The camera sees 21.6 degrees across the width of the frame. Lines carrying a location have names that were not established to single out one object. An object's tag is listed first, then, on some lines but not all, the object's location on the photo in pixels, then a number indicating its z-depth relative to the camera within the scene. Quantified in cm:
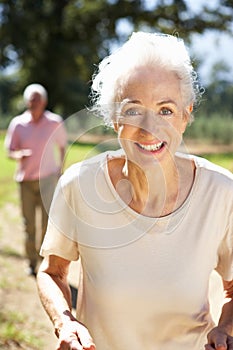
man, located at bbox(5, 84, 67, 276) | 564
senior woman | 169
